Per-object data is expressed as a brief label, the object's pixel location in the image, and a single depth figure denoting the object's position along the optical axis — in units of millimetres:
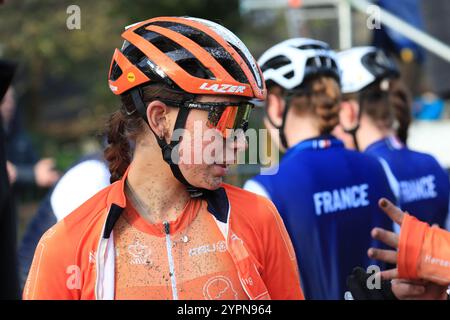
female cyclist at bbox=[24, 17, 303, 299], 2504
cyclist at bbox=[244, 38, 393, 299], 3955
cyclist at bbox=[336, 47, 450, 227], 4879
